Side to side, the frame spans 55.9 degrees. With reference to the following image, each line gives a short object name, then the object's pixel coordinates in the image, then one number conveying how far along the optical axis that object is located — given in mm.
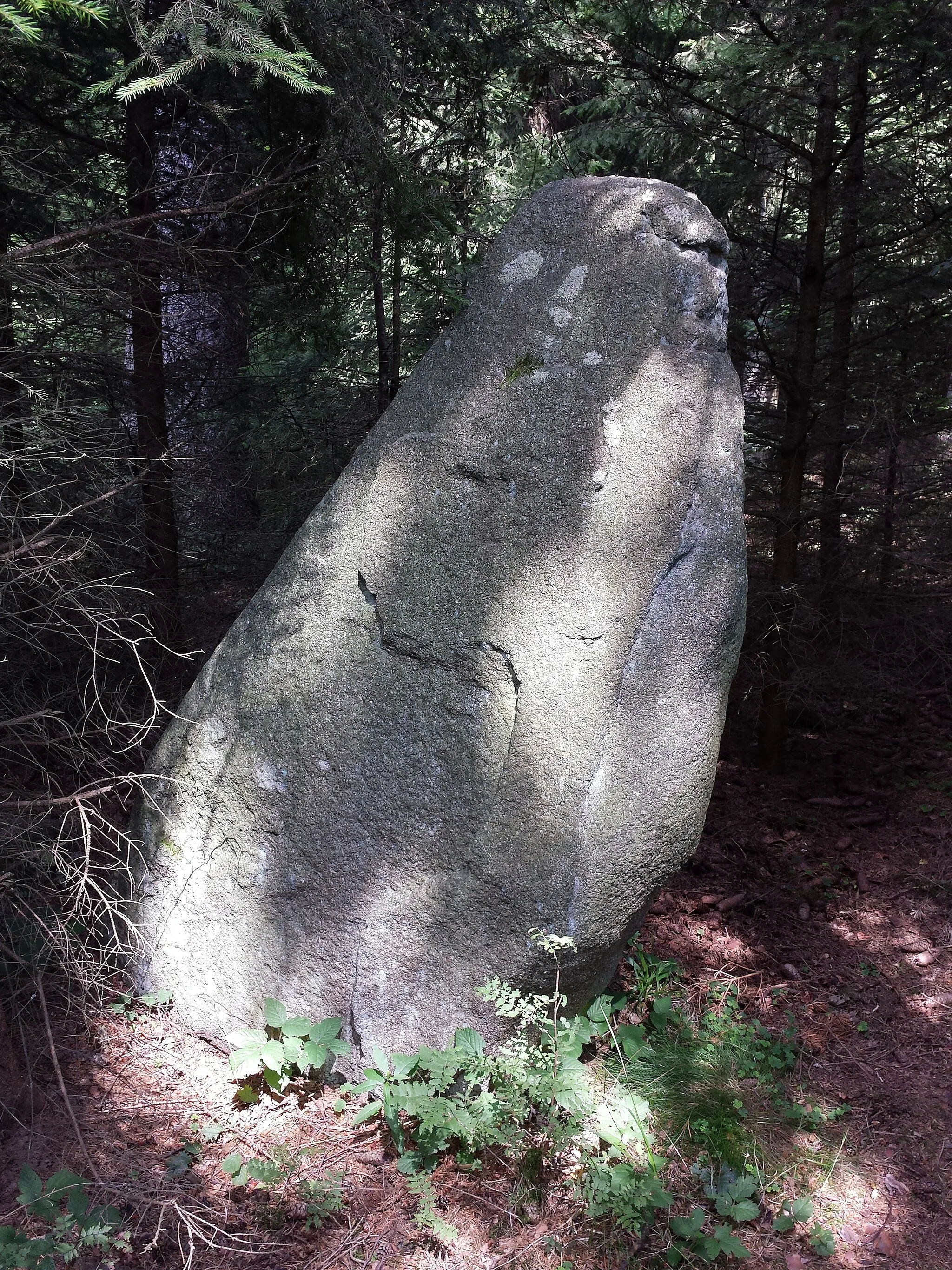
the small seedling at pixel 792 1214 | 2811
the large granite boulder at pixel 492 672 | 3033
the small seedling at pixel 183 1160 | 2865
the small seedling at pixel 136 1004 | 3486
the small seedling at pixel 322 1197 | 2742
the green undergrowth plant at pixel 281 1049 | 3164
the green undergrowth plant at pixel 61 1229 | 2439
